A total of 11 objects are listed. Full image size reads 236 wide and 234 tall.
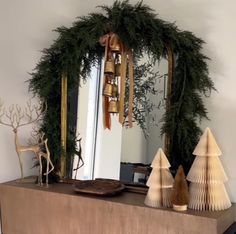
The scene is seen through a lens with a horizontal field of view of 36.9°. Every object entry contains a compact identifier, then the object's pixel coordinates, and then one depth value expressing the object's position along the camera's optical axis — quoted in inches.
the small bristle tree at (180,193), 48.8
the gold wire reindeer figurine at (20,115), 70.3
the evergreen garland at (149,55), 56.0
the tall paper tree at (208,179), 49.5
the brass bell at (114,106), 61.7
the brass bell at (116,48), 60.4
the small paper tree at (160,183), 51.5
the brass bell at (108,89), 61.8
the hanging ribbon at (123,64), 60.1
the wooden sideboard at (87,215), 48.3
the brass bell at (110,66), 61.4
